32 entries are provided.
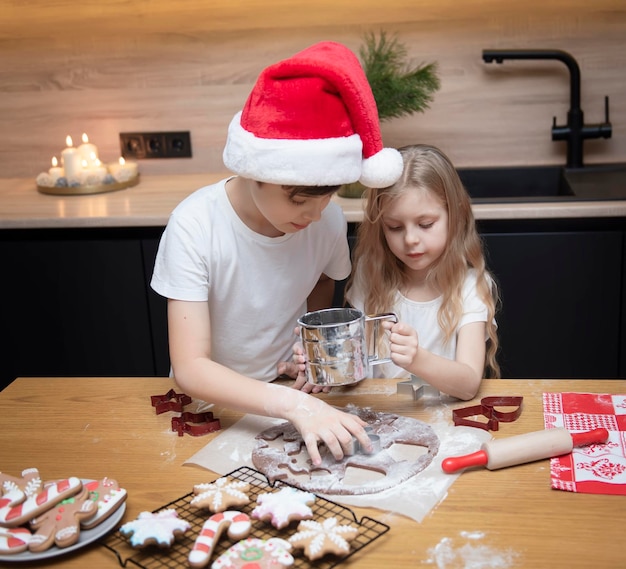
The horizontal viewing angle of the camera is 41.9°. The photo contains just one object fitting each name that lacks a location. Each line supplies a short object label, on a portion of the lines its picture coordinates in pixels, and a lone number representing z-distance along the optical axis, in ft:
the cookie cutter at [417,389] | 4.05
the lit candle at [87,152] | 8.17
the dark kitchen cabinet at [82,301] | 7.12
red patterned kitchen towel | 3.15
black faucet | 7.52
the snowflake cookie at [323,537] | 2.70
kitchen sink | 7.69
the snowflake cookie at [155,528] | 2.76
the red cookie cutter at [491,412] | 3.68
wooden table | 2.77
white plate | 2.78
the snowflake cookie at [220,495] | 3.00
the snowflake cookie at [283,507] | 2.88
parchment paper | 3.07
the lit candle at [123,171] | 8.12
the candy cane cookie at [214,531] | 2.70
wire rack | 2.75
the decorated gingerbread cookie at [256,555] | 2.65
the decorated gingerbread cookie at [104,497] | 2.94
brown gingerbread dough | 3.22
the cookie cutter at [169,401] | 4.00
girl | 4.64
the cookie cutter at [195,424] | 3.74
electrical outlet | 8.54
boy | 3.51
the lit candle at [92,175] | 7.96
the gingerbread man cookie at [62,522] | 2.80
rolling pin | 3.27
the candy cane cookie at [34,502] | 2.87
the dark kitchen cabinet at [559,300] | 6.55
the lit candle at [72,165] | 7.99
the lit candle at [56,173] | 8.07
